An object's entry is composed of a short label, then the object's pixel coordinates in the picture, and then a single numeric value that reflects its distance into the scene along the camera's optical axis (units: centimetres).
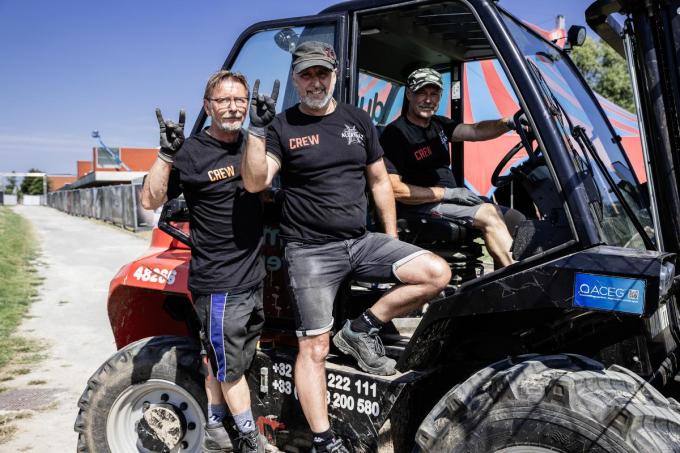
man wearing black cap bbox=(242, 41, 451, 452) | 310
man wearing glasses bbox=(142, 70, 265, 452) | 330
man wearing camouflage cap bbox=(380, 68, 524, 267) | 380
